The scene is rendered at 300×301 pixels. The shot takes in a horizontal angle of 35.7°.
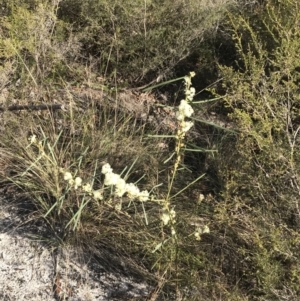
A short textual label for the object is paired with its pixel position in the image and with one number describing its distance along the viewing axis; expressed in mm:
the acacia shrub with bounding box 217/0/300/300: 2008
